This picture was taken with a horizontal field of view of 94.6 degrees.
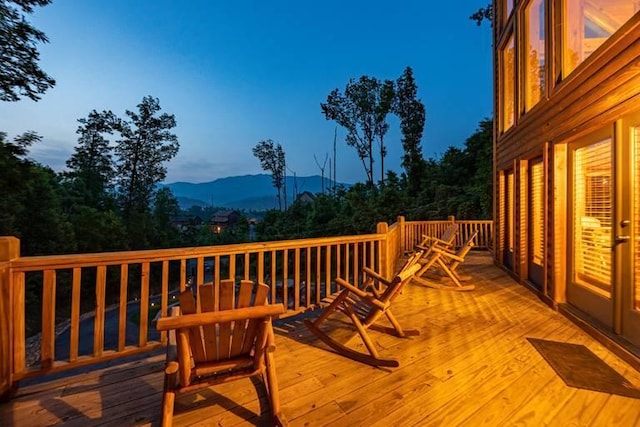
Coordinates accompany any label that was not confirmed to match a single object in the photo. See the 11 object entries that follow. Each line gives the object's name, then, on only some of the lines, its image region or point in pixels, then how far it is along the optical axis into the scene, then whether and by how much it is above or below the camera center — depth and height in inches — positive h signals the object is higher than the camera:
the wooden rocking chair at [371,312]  91.6 -32.1
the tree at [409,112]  813.9 +299.2
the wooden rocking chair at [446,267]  180.9 -30.9
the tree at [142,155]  989.2 +201.6
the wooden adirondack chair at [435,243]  187.6 -18.9
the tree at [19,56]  284.4 +154.6
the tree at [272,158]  1263.3 +244.9
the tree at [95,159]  949.8 +177.6
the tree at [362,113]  900.6 +329.2
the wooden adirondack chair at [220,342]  58.4 -27.8
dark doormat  79.3 -45.6
